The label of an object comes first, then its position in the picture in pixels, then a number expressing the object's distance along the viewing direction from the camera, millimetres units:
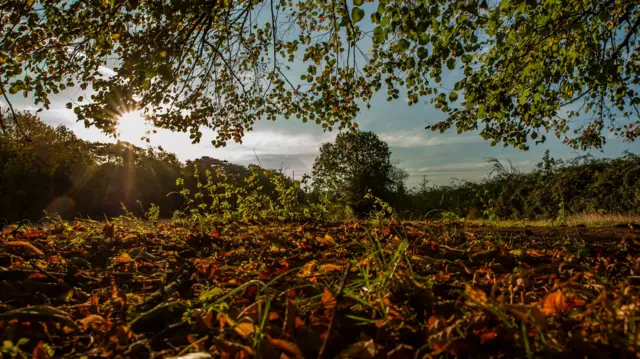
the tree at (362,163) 23000
